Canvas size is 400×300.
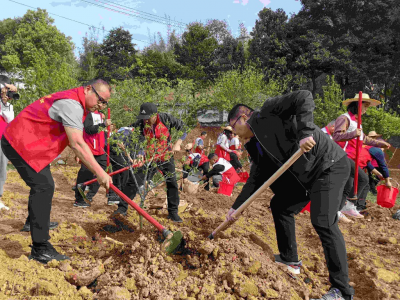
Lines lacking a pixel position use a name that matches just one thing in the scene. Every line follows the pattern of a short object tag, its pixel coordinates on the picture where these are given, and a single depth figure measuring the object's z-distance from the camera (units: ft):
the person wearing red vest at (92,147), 15.89
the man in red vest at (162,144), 12.55
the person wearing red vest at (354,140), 14.62
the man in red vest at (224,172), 21.25
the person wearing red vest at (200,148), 23.92
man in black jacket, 7.66
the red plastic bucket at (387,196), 17.43
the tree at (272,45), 71.46
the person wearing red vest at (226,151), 27.30
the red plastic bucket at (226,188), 20.75
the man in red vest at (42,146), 8.54
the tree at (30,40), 106.42
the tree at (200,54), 93.50
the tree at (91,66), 93.88
